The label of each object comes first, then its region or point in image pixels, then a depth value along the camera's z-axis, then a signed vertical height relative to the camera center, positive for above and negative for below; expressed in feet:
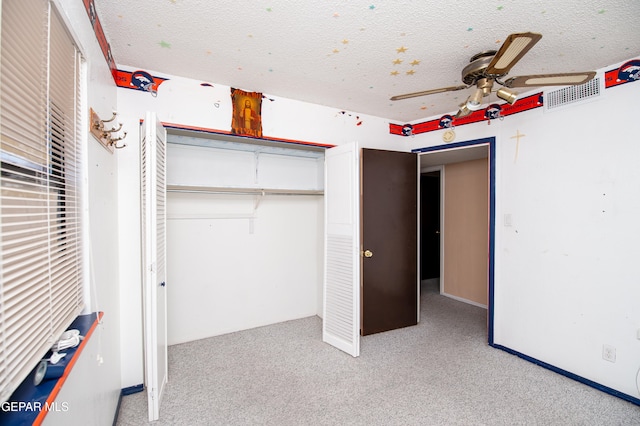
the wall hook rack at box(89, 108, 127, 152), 4.69 +1.48
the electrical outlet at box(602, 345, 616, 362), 6.98 -3.64
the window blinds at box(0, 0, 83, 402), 2.45 +0.50
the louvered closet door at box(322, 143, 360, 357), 8.74 -1.30
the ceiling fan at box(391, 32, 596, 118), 4.29 +2.64
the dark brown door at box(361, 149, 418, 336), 10.19 -1.10
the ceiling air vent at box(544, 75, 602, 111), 7.28 +3.25
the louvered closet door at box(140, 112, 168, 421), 5.94 -0.94
